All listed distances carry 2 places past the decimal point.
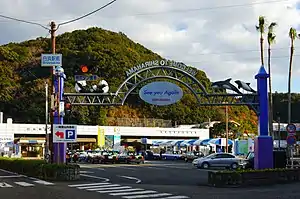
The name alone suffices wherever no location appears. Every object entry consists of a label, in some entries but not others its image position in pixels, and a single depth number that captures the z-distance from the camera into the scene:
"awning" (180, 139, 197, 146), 64.50
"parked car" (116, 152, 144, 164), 50.06
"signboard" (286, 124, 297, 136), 24.70
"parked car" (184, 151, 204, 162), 55.53
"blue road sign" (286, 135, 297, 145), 24.82
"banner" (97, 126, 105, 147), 77.69
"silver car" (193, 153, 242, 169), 39.03
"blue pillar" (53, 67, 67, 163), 27.64
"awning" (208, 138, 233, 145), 60.16
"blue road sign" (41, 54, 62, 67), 25.78
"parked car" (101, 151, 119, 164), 51.22
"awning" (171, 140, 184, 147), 67.53
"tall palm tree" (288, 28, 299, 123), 44.47
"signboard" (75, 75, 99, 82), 29.52
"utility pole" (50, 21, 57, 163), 26.67
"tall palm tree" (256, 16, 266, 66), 44.50
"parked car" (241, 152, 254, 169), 33.06
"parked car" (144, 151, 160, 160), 64.88
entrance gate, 26.77
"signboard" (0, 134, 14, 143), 67.43
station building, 70.38
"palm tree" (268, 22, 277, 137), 45.16
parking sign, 26.12
